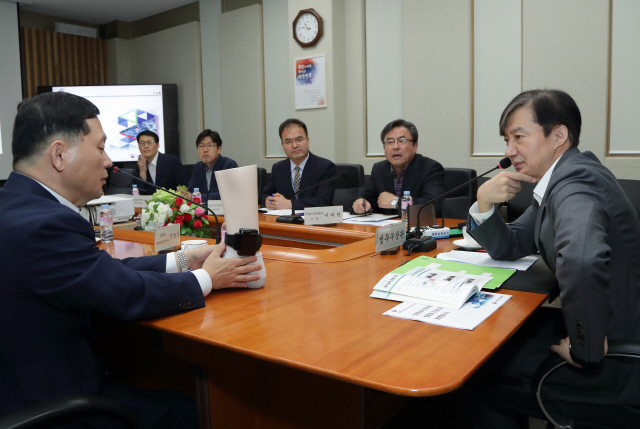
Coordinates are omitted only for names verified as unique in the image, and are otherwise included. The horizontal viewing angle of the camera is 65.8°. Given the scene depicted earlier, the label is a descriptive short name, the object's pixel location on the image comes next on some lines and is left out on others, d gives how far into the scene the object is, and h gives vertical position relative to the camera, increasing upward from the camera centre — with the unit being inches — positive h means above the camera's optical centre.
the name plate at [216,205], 125.1 -11.9
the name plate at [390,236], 76.5 -13.0
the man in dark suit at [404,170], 136.6 -4.7
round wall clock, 193.3 +50.8
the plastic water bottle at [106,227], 96.7 -13.0
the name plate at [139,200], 135.7 -11.2
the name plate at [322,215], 111.3 -13.4
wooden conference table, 38.3 -16.0
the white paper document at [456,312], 46.7 -15.8
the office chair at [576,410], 47.3 -24.9
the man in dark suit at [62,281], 41.2 -10.6
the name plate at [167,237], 84.1 -13.6
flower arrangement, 100.5 -11.4
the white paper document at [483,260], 68.9 -15.4
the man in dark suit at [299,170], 154.8 -4.5
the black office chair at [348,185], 147.2 -9.8
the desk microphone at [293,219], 114.2 -14.6
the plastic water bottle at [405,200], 113.3 -10.6
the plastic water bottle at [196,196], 125.1 -10.0
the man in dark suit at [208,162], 187.6 -1.7
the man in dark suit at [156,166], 200.5 -2.9
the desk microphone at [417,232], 84.5 -13.5
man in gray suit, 46.1 -10.1
